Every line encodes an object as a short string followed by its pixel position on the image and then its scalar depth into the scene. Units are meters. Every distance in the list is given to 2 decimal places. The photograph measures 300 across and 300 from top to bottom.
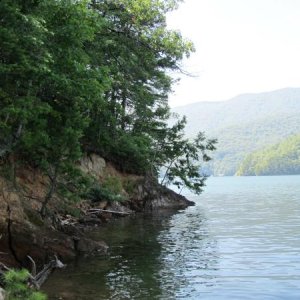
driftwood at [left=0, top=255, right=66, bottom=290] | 11.72
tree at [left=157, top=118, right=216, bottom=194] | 51.09
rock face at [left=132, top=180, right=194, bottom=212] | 45.81
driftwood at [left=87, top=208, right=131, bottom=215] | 31.95
